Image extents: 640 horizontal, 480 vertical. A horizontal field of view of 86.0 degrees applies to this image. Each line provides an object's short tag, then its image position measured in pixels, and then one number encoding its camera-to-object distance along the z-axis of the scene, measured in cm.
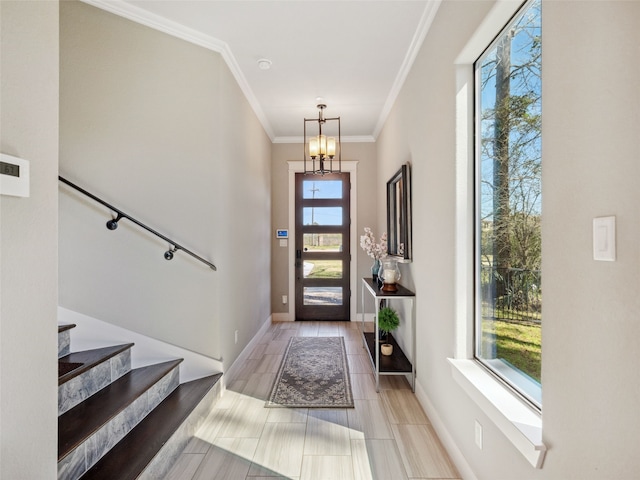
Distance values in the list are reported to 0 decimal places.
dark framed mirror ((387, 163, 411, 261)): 304
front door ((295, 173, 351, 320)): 541
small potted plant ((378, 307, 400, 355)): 321
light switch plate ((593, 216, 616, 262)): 85
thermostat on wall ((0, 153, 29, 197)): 99
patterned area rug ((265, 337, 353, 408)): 269
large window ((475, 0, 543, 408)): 136
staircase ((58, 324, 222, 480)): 162
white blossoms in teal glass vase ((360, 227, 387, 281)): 387
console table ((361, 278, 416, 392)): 287
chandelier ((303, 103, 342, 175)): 387
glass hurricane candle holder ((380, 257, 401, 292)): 315
